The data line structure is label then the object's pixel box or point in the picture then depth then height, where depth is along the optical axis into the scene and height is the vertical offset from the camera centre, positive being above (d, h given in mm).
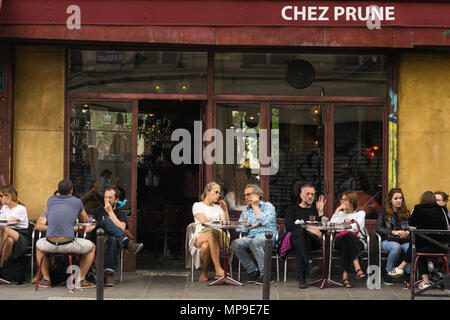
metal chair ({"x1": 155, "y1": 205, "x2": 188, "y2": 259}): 12445 -1068
